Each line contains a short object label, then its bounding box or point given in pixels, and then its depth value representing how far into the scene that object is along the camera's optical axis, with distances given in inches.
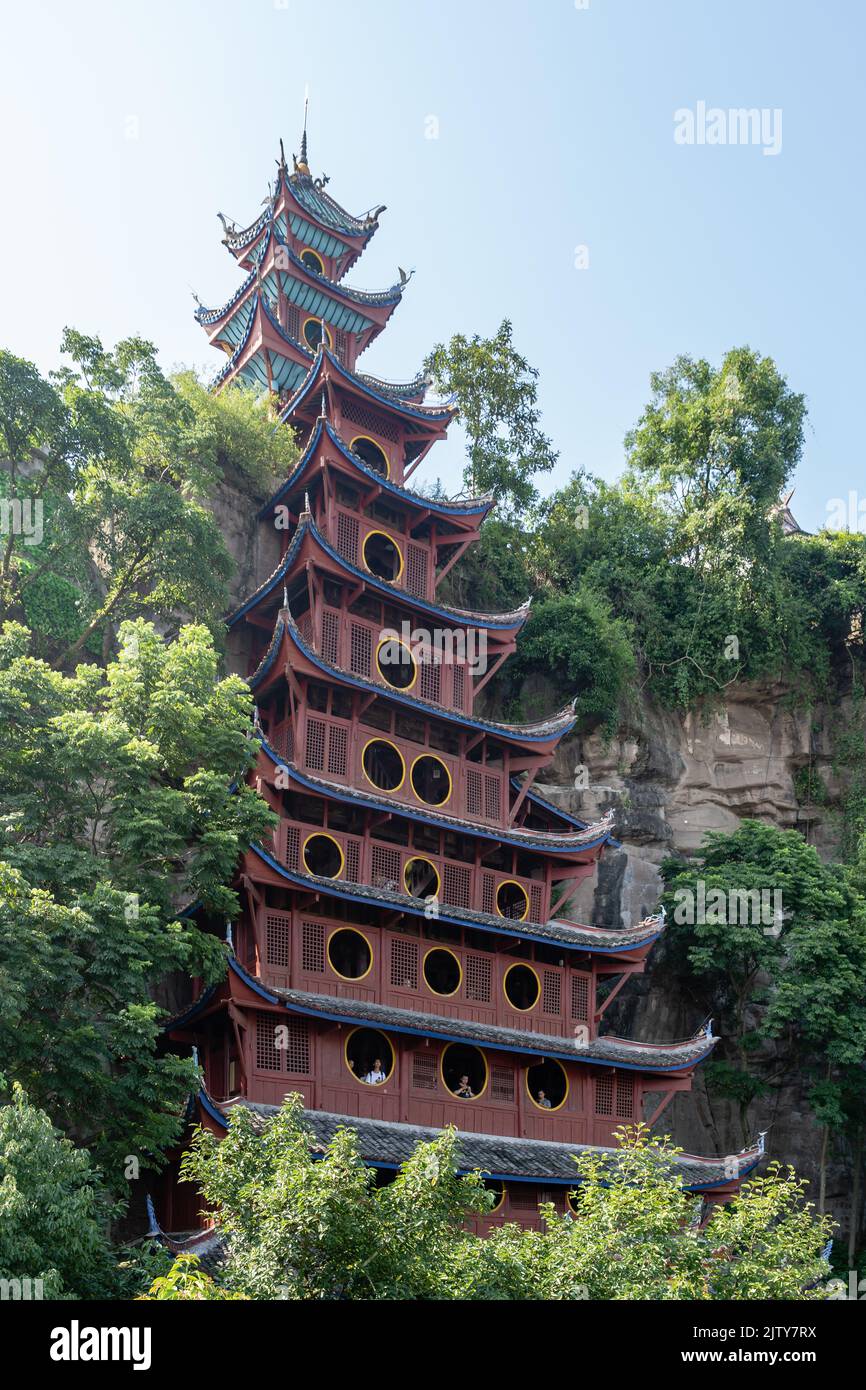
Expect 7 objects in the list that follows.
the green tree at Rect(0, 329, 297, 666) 978.7
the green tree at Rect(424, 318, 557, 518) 1526.8
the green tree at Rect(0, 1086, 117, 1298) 536.4
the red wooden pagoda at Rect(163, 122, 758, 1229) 926.9
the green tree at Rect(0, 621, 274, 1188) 683.4
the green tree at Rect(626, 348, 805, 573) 1451.8
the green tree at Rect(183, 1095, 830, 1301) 460.1
